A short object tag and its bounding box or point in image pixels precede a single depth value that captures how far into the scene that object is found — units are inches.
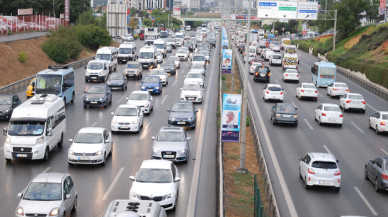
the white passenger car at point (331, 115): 1215.6
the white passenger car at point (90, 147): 781.3
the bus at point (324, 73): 1830.7
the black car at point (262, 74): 1925.4
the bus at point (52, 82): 1267.2
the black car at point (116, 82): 1608.0
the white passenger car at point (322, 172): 730.8
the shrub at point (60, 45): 2287.2
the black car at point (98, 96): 1307.8
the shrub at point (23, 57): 1975.9
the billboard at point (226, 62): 1775.8
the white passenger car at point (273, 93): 1497.3
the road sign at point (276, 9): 1533.0
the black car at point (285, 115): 1194.6
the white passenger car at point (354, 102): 1413.6
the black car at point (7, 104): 1126.3
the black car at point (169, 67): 2068.2
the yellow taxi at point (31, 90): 1396.3
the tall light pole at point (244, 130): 797.9
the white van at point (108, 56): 2030.0
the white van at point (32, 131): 787.4
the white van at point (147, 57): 2256.4
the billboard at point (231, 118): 805.9
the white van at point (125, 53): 2436.0
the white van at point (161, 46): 2751.0
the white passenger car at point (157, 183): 577.9
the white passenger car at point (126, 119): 1038.4
